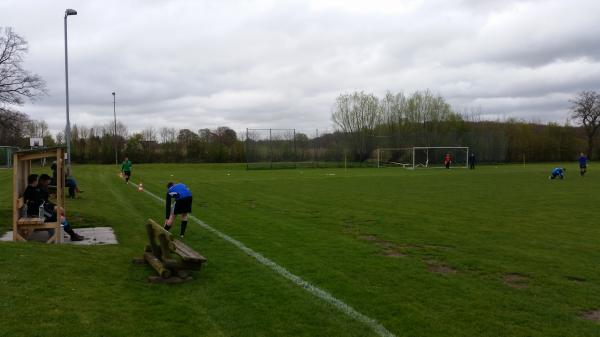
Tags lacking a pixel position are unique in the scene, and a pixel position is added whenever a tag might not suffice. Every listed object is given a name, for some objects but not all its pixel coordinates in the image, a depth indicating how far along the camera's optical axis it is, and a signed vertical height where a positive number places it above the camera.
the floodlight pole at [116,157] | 65.89 -0.26
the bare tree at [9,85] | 46.81 +6.88
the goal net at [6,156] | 46.34 -0.04
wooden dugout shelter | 9.06 -0.92
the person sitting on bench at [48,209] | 9.78 -1.15
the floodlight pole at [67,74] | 24.97 +4.51
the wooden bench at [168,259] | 6.84 -1.54
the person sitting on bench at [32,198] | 9.73 -0.86
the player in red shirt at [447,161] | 51.31 -0.78
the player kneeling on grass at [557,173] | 31.11 -1.28
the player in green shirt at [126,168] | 29.36 -0.79
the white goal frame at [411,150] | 58.97 -0.26
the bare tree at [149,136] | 76.06 +3.06
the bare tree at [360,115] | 79.56 +6.49
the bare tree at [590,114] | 86.94 +7.11
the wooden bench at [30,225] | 9.15 -1.34
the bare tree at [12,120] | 47.62 +3.62
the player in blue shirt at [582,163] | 34.16 -0.70
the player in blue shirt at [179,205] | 10.61 -1.10
